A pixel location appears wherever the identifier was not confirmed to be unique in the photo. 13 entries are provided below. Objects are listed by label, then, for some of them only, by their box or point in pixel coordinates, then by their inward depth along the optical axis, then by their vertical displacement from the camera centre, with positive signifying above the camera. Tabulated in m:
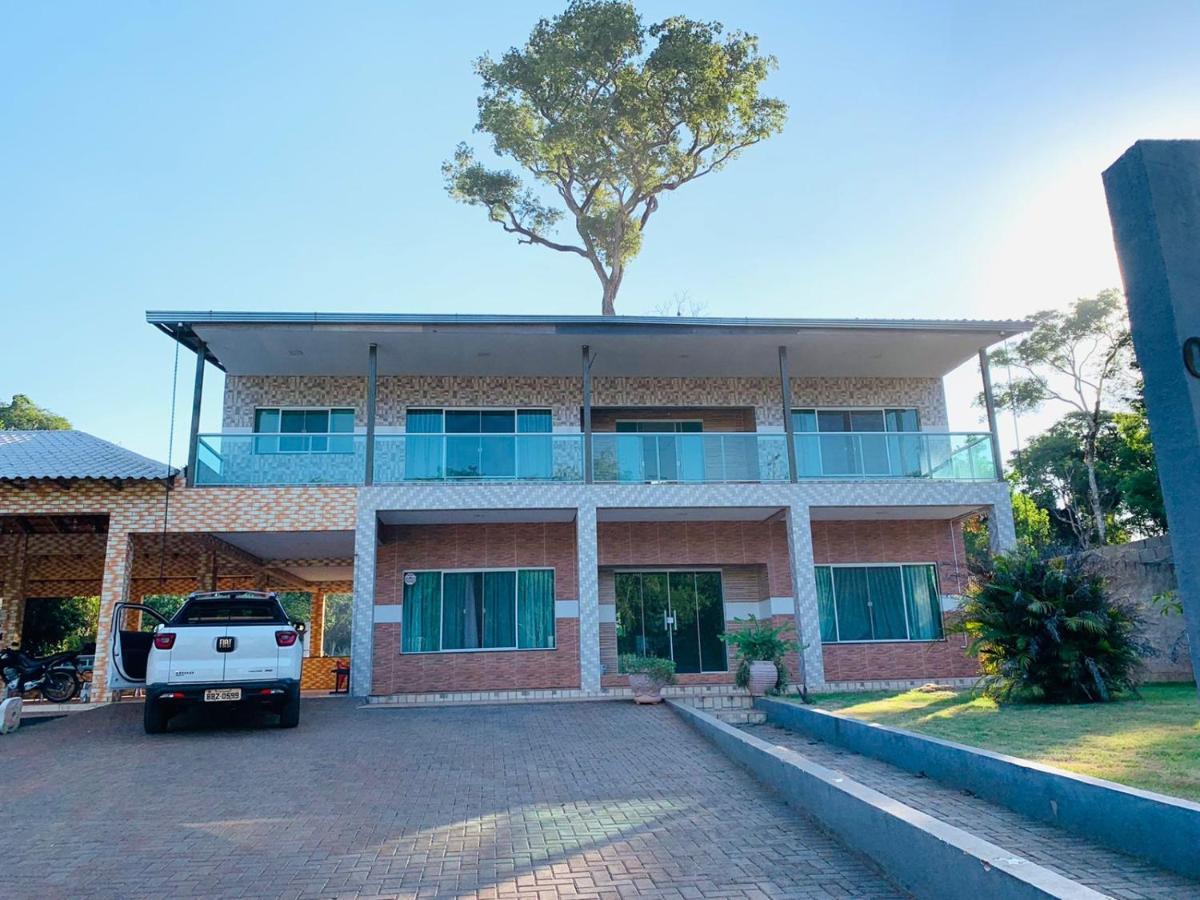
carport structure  13.76 +2.17
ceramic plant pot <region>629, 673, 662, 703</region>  12.79 -0.83
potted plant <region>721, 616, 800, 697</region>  13.05 -0.49
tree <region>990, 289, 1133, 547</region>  26.66 +8.15
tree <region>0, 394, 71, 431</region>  32.16 +8.70
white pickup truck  9.62 -0.15
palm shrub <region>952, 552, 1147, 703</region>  9.88 -0.18
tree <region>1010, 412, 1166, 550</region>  22.92 +4.41
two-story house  14.44 +2.46
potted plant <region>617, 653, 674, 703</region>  12.92 -0.64
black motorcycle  14.13 -0.36
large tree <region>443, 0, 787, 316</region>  22.12 +13.23
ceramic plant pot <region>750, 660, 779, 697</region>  13.05 -0.74
